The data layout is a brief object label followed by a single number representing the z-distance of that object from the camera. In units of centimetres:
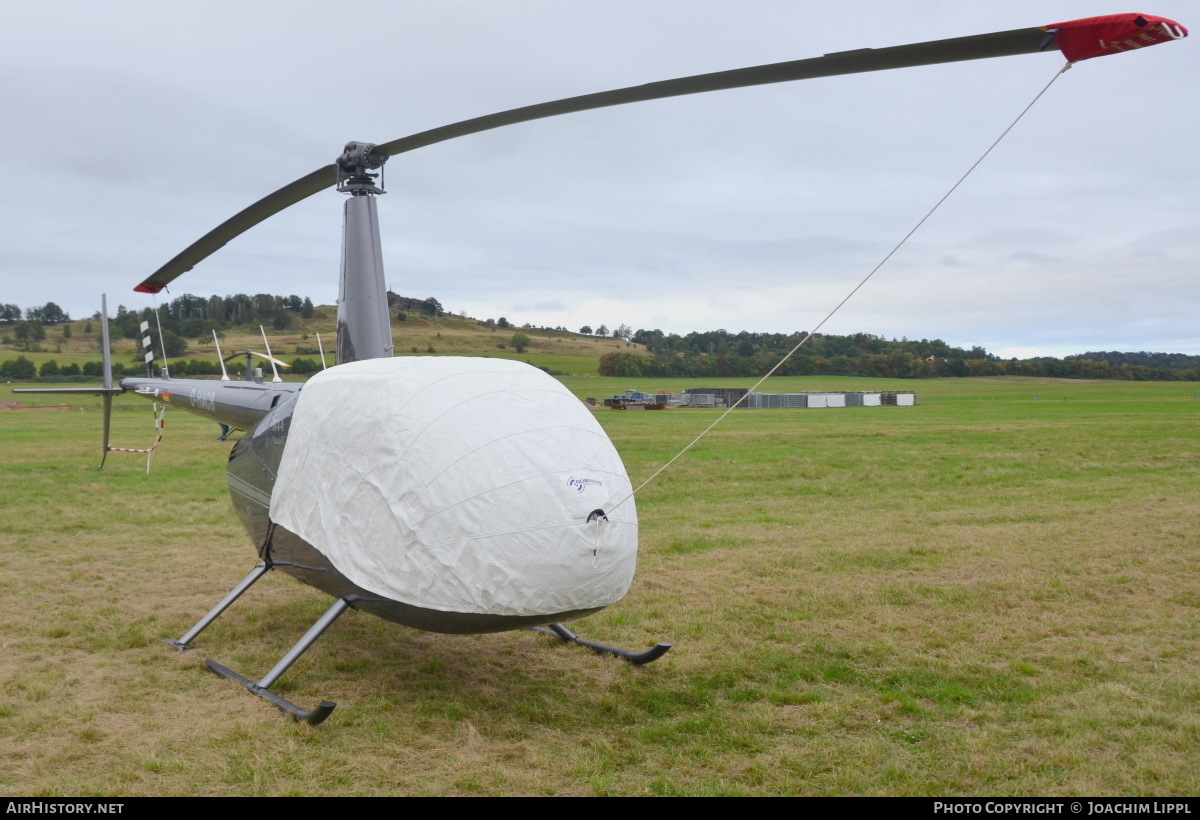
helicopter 495
